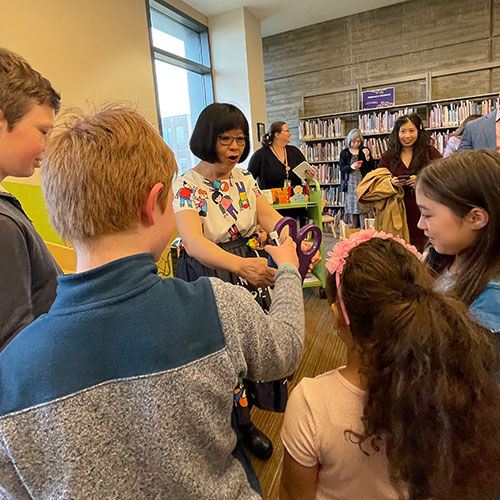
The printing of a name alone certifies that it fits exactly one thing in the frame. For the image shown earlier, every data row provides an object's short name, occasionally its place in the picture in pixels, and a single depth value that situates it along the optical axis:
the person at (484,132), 2.34
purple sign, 5.75
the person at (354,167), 5.10
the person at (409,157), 2.82
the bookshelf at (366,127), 5.28
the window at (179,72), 4.56
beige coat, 2.78
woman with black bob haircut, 1.33
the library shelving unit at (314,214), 3.17
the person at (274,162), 3.74
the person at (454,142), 3.46
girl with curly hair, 0.65
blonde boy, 0.49
